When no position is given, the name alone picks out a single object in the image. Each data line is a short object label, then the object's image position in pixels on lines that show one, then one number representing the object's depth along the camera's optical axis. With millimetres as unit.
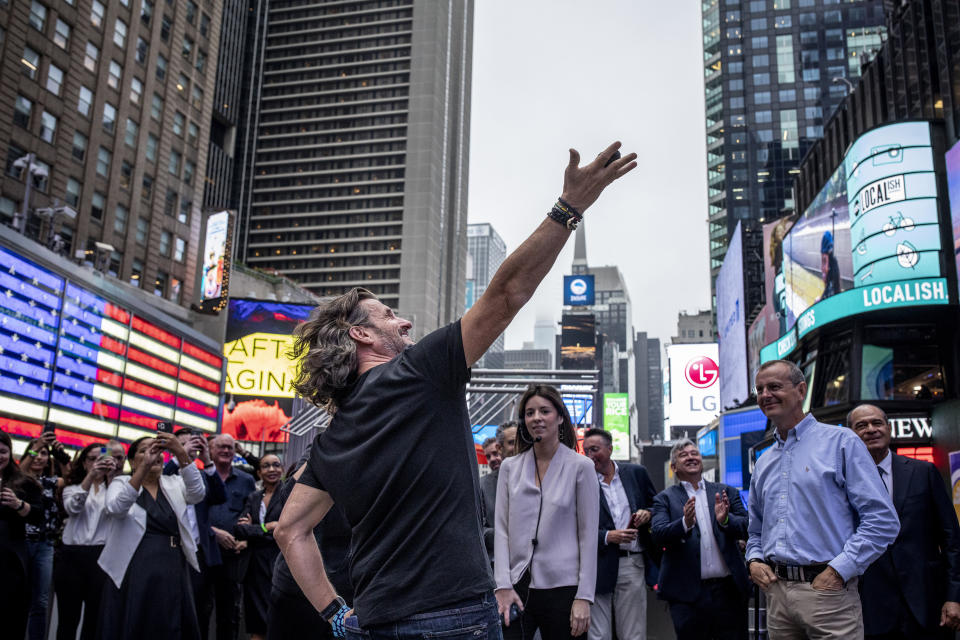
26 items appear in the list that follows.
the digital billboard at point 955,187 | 19453
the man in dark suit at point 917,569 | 4625
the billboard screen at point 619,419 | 84038
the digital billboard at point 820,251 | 24719
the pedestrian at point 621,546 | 5594
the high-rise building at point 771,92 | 89000
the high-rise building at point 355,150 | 106500
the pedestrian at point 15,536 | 5977
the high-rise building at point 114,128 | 33250
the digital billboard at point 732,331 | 46531
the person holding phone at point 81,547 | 6723
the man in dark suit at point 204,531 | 6920
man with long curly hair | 2139
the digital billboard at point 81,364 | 18547
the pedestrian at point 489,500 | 6138
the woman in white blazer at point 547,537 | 4273
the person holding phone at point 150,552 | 5355
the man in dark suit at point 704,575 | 5613
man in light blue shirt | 3633
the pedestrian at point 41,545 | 7301
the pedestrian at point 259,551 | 6938
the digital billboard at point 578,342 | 130125
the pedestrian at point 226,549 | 7523
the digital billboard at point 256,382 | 44781
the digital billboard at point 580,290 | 95875
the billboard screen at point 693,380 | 60375
